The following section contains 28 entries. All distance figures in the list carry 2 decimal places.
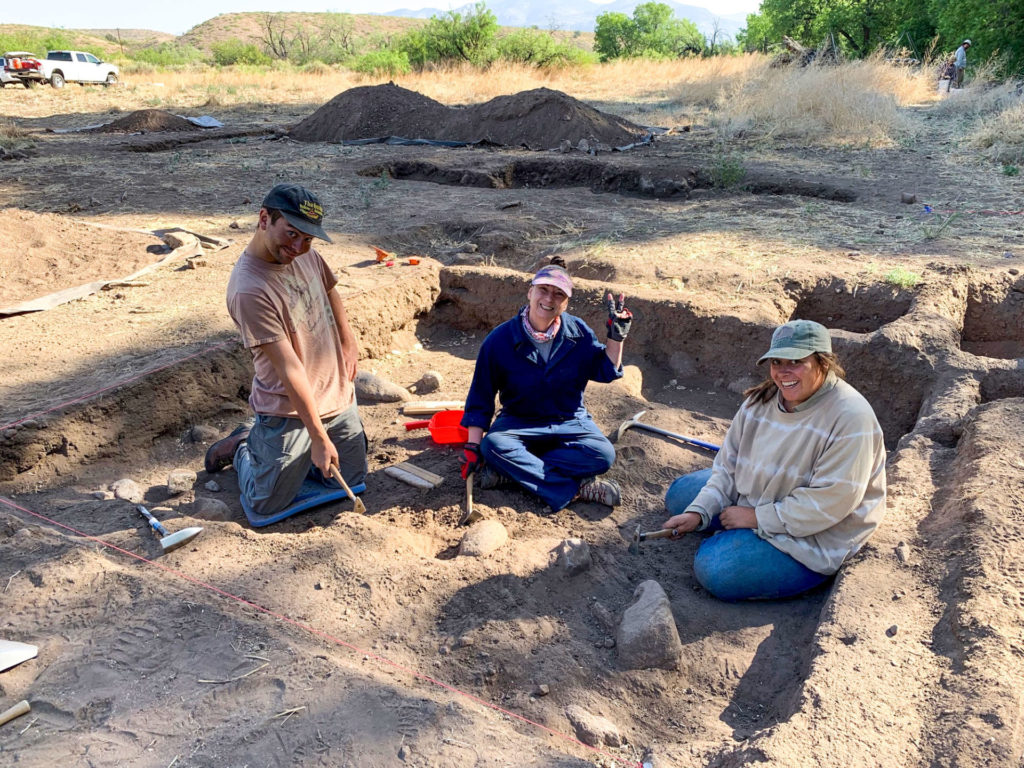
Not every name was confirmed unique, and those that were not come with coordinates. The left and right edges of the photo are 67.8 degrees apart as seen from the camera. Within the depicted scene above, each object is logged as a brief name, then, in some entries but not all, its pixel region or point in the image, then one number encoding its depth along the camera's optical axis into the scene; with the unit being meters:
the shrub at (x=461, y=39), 24.88
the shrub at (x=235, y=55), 36.97
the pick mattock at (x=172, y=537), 3.14
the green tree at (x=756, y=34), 30.81
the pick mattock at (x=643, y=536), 3.16
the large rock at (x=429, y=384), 5.32
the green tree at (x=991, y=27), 18.53
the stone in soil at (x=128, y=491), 3.78
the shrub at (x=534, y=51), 25.00
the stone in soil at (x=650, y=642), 2.78
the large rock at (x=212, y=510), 3.62
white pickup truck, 23.38
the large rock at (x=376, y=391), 5.09
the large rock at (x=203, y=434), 4.50
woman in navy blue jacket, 3.78
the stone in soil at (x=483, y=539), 3.35
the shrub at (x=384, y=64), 24.61
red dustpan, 4.38
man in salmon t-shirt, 3.26
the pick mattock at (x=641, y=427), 4.38
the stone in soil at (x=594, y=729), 2.41
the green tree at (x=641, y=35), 38.50
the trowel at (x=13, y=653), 2.39
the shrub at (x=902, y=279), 5.41
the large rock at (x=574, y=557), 3.23
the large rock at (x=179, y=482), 3.87
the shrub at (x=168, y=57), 37.22
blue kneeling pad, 3.69
